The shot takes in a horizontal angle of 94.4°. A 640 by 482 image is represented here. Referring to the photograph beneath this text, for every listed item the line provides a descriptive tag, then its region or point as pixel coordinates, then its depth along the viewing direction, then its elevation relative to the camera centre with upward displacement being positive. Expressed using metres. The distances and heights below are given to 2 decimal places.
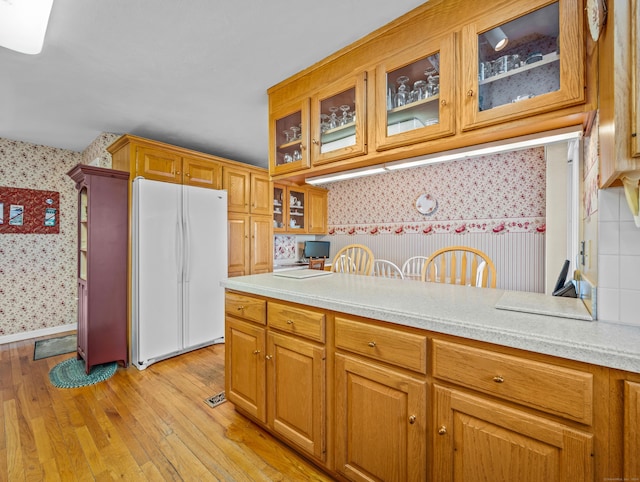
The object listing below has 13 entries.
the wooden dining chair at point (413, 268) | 3.74 -0.38
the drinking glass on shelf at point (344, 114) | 1.88 +0.80
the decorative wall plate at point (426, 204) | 3.91 +0.48
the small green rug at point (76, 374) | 2.46 -1.19
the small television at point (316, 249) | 4.83 -0.15
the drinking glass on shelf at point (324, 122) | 1.98 +0.79
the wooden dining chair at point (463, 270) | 1.78 -0.20
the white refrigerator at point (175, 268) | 2.75 -0.29
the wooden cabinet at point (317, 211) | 4.90 +0.49
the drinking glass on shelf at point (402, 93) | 1.64 +0.82
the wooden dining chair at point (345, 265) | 2.69 -0.24
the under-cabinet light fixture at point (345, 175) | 1.96 +0.46
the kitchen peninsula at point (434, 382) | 0.81 -0.51
